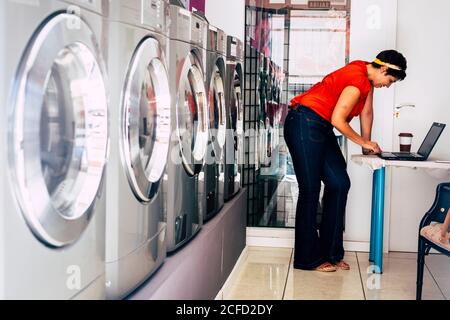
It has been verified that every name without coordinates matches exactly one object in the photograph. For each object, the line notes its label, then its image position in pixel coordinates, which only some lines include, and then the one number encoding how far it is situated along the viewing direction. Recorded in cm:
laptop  383
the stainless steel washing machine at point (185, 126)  259
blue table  390
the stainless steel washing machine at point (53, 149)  135
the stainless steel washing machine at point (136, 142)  199
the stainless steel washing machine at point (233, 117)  377
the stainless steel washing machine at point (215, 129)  318
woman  375
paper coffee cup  418
